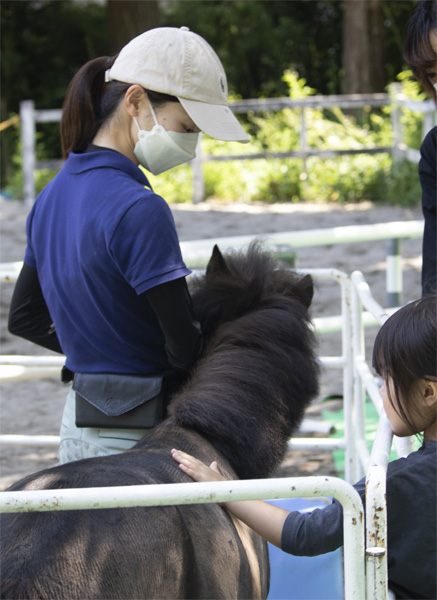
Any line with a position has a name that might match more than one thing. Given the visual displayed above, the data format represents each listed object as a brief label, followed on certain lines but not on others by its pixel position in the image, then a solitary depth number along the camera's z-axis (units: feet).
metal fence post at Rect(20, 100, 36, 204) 70.08
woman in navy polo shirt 11.57
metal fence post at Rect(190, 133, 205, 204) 69.77
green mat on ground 24.93
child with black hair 9.02
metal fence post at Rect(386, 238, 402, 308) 23.93
